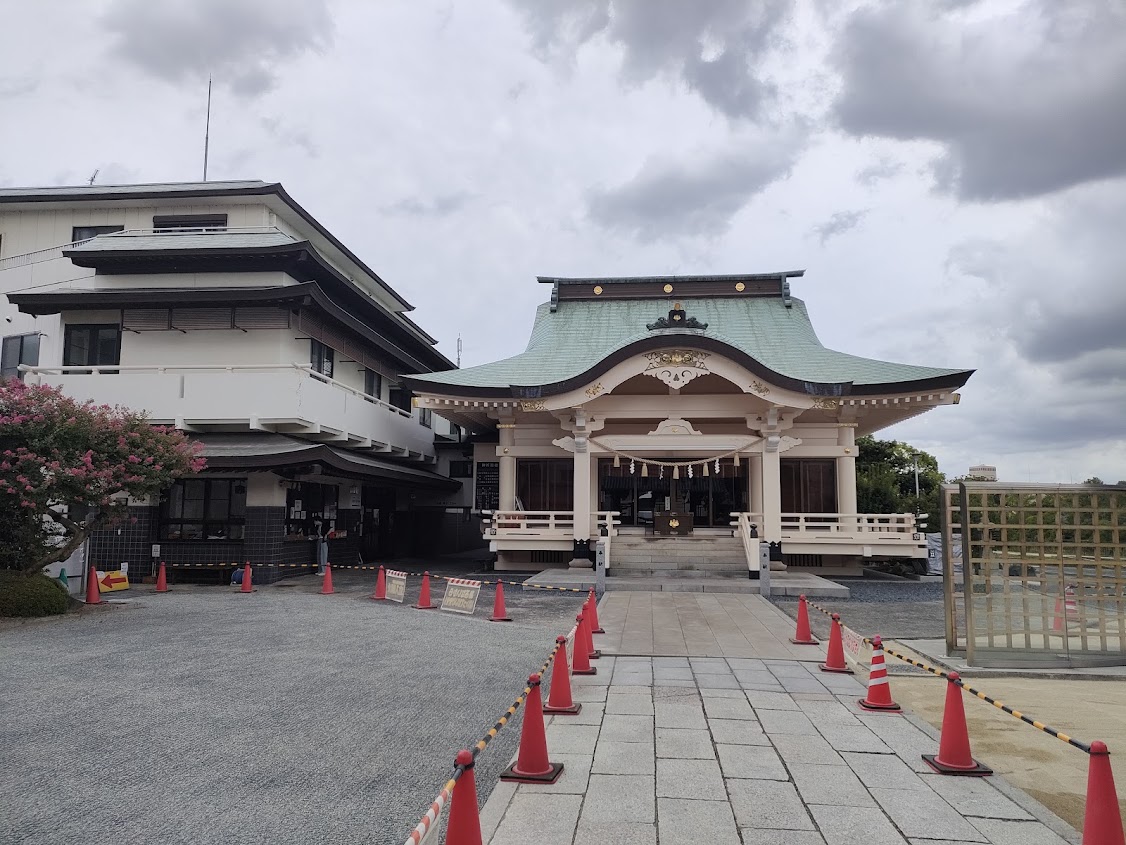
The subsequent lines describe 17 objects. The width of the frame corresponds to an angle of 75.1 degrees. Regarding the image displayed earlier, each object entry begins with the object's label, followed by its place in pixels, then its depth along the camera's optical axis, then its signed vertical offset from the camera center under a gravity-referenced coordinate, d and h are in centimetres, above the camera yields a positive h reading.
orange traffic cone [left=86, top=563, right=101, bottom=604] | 1408 -206
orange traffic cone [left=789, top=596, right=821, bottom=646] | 1088 -208
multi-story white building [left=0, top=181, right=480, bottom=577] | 1861 +393
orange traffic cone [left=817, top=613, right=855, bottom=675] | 911 -202
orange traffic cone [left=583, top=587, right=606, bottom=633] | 1095 -186
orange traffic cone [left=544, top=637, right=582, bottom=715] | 714 -197
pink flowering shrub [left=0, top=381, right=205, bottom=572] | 1252 +32
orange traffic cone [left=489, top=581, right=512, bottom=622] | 1304 -213
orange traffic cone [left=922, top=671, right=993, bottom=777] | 565 -191
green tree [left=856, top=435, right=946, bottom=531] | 2762 +92
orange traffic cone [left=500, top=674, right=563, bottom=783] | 539 -193
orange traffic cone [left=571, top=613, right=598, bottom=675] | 882 -203
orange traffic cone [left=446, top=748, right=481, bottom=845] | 380 -170
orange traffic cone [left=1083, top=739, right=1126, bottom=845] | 399 -168
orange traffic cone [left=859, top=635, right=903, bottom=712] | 736 -193
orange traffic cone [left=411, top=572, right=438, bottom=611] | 1435 -218
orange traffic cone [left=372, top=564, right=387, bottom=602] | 1559 -216
